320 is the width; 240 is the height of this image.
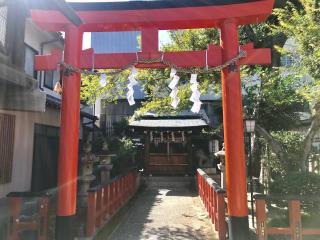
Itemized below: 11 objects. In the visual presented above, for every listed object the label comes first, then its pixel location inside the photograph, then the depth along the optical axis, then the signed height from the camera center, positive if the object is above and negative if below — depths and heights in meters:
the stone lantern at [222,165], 9.74 -0.74
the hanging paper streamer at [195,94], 4.83 +1.08
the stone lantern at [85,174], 7.28 -0.80
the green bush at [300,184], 5.95 -0.92
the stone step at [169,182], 13.42 -1.95
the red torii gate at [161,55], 4.65 +1.87
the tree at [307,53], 5.80 +2.45
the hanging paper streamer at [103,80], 4.96 +1.39
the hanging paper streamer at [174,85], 4.89 +1.27
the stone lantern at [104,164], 9.68 -0.66
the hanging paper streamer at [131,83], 4.93 +1.32
